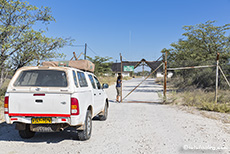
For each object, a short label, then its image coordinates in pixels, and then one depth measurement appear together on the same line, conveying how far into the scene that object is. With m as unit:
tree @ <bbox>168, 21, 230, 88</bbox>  16.67
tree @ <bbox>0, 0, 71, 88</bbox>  9.38
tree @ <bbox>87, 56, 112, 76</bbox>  40.45
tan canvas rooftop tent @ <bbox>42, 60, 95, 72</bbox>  6.84
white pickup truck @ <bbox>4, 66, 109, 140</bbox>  4.64
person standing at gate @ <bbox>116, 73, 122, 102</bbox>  13.01
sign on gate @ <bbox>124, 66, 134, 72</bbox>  15.82
